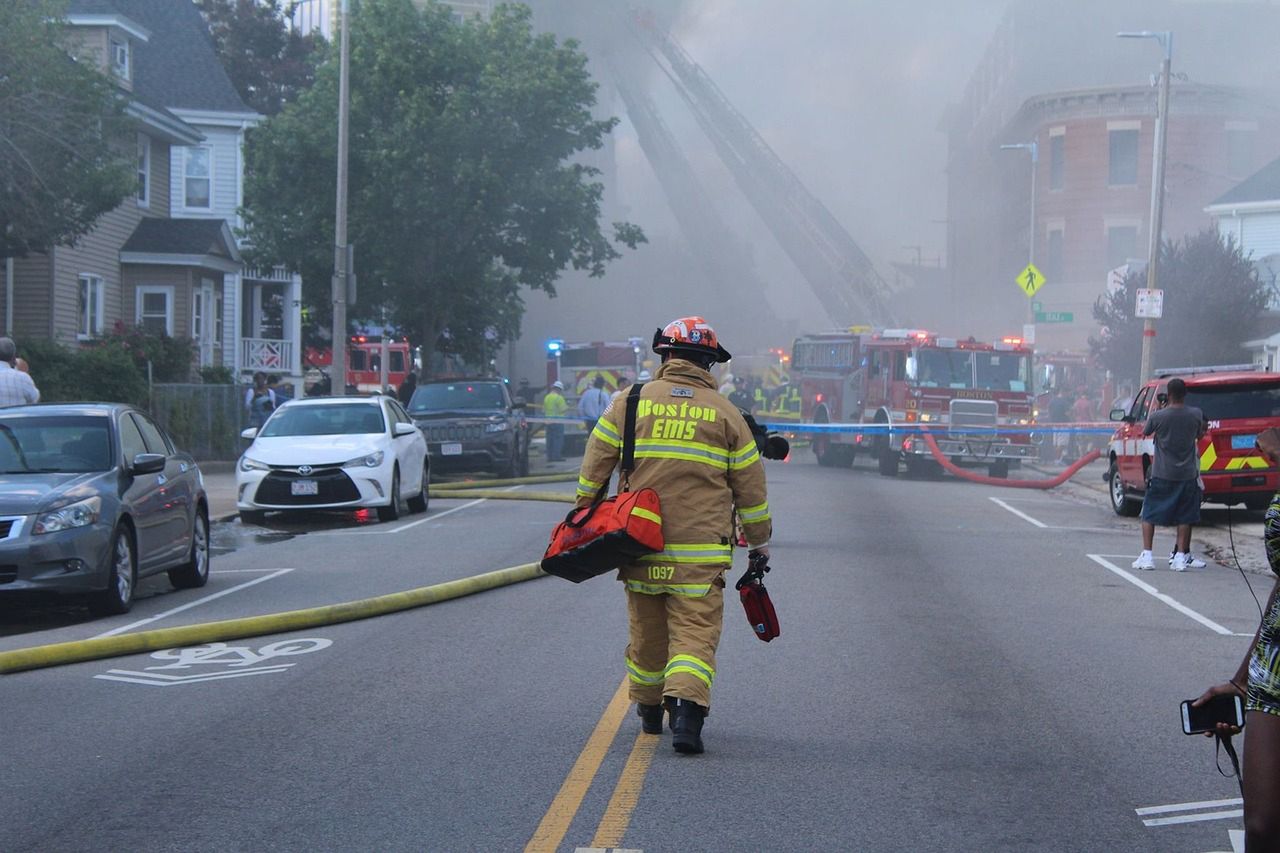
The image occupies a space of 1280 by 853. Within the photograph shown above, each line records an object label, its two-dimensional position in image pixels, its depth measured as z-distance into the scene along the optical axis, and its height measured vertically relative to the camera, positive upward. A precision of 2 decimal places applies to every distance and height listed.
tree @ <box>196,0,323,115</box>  62.78 +12.37
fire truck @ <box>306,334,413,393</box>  54.47 -0.16
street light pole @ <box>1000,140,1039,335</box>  41.39 +4.07
